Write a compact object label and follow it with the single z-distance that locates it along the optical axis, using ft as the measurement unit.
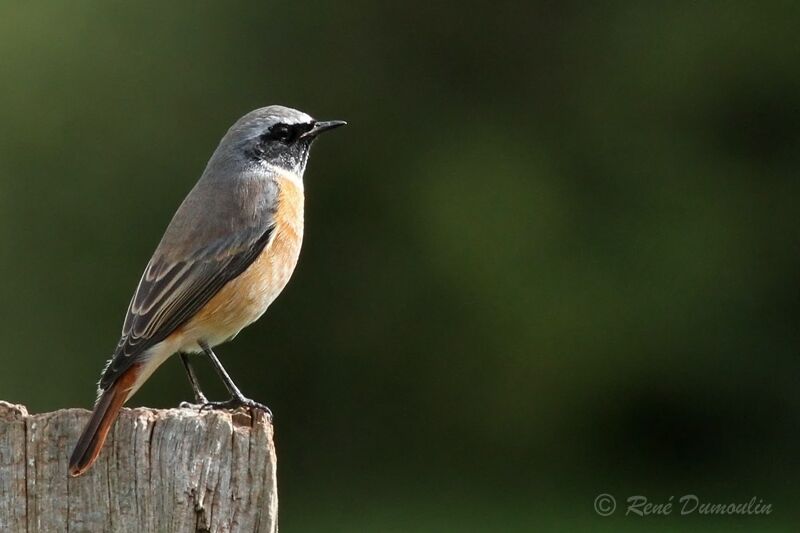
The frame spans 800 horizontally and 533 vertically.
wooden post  29.04
